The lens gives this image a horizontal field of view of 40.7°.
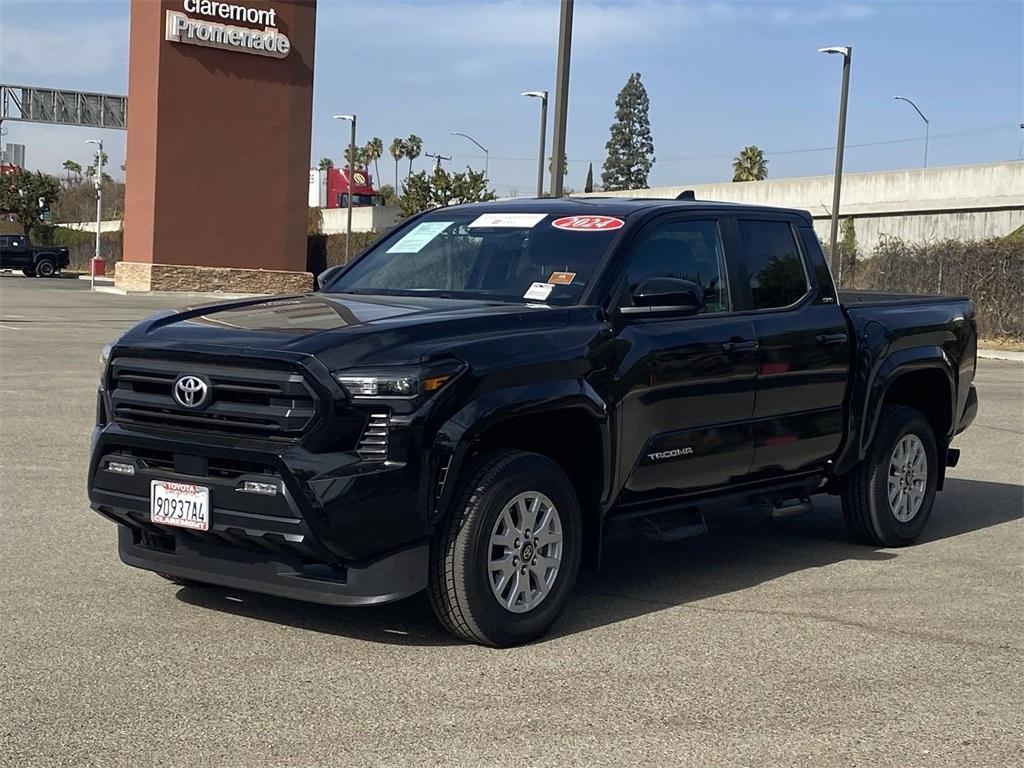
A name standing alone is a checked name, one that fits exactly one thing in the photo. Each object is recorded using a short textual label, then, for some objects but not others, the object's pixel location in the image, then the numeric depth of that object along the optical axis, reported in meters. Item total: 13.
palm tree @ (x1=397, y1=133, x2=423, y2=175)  144.38
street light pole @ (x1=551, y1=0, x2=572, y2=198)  19.66
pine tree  116.69
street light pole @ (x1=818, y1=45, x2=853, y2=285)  35.88
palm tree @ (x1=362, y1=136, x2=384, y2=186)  145.76
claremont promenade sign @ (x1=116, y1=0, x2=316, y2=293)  44.94
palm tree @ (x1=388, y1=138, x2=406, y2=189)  145.75
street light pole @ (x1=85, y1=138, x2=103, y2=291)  68.07
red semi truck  83.81
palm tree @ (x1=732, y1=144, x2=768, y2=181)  94.94
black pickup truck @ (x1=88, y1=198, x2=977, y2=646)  5.29
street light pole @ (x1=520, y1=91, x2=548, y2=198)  32.53
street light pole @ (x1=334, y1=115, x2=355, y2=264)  53.19
